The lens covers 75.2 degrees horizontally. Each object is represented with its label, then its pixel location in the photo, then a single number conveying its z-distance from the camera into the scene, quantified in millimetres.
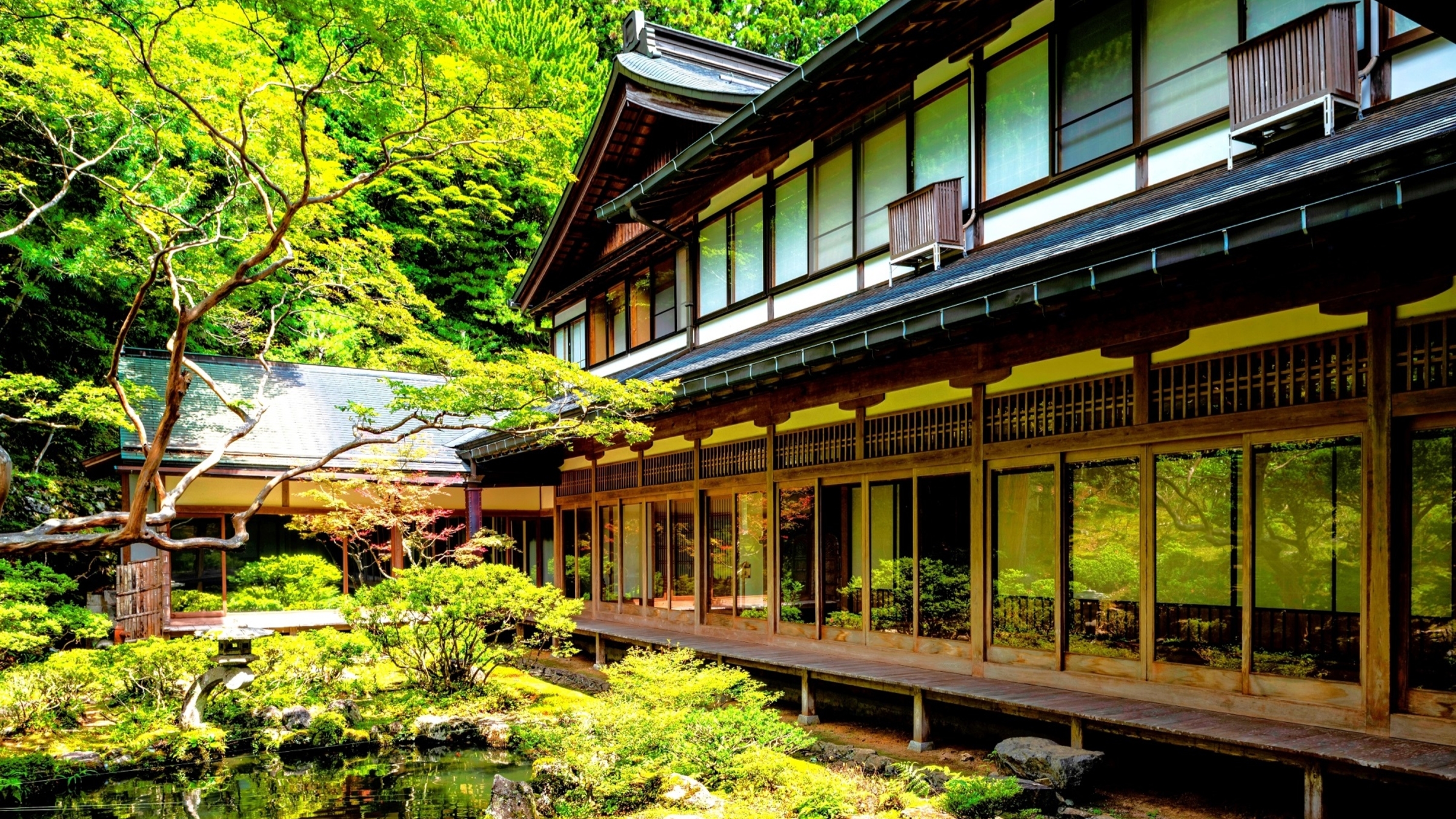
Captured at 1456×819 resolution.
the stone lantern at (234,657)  11414
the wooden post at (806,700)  9828
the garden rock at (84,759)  9484
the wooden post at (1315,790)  5609
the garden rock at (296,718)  10836
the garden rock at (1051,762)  6625
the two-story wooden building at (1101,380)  5766
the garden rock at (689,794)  6969
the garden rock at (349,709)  11195
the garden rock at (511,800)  7279
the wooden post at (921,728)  8422
